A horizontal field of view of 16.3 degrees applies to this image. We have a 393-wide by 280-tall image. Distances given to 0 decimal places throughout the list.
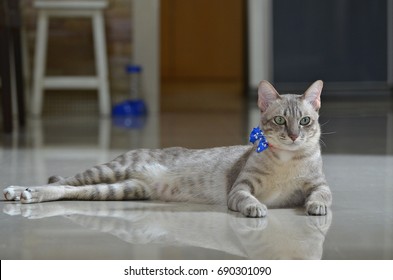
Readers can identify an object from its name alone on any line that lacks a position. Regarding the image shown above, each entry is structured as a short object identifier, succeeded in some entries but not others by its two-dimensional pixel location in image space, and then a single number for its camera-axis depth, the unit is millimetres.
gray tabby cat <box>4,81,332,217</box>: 3987
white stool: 9695
